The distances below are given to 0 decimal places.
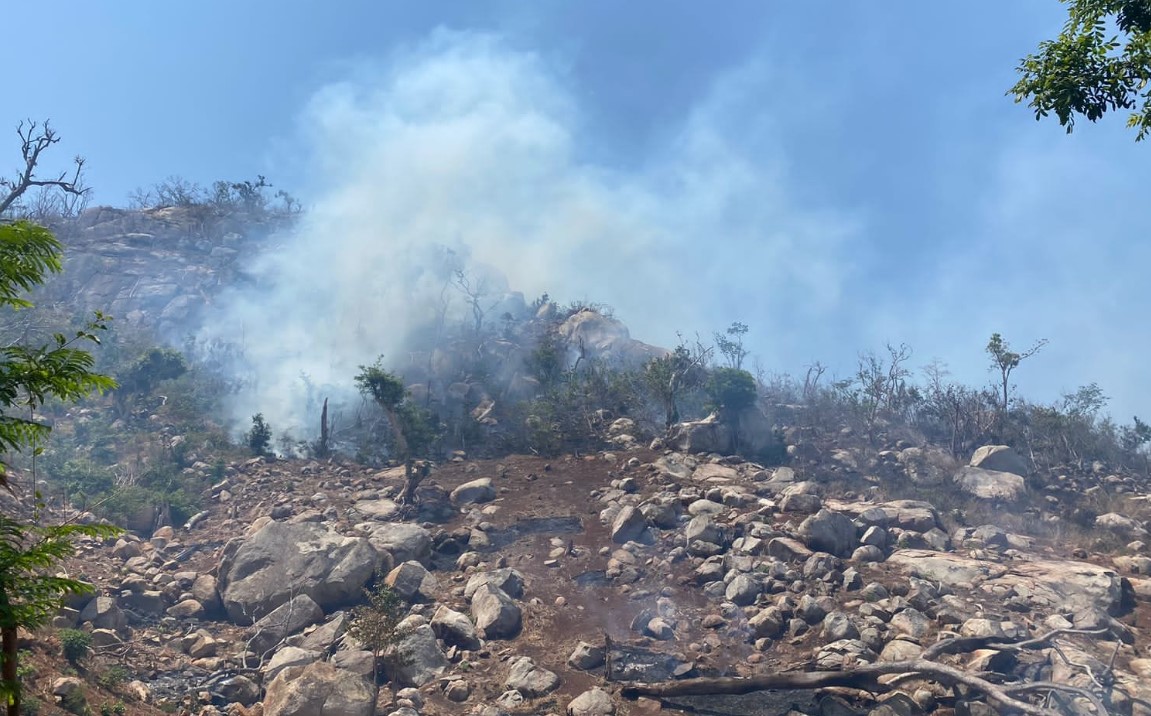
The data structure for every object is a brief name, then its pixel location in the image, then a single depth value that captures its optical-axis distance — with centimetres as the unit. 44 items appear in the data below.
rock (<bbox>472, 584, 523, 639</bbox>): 1897
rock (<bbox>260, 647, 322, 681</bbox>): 1647
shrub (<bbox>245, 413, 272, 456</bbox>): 3266
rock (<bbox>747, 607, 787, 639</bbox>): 1847
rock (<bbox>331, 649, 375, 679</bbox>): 1645
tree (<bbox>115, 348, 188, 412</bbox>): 3619
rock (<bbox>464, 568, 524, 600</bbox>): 2062
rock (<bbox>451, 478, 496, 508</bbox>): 2795
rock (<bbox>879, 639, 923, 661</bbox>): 1662
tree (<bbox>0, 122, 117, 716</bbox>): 493
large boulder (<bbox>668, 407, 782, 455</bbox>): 3111
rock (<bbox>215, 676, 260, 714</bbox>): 1595
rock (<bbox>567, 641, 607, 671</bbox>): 1755
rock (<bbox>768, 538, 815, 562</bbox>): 2150
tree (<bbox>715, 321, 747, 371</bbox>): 4744
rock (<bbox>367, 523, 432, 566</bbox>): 2239
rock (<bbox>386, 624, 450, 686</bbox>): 1672
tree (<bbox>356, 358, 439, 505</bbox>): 2958
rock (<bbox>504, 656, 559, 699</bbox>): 1652
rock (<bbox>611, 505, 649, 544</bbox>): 2388
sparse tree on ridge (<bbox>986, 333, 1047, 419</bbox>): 3395
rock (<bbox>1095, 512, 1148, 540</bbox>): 2316
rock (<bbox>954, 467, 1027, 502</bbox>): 2731
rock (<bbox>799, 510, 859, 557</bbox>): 2211
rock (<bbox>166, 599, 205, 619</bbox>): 1966
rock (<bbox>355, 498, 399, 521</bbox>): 2619
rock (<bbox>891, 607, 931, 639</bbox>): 1772
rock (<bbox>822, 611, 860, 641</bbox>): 1766
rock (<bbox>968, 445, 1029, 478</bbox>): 2998
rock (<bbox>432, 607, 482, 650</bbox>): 1850
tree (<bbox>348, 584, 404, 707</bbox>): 1653
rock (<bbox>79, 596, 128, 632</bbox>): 1733
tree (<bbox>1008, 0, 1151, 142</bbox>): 802
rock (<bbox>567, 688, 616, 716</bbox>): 1560
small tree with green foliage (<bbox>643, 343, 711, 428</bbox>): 3409
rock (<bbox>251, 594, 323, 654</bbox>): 1833
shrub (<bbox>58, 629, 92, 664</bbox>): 1488
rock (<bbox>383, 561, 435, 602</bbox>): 2045
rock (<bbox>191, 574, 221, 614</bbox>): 2014
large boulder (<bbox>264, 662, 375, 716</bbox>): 1402
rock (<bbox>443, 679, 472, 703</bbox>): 1644
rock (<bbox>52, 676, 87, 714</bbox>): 1281
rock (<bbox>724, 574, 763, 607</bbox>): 1995
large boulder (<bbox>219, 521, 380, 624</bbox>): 1973
